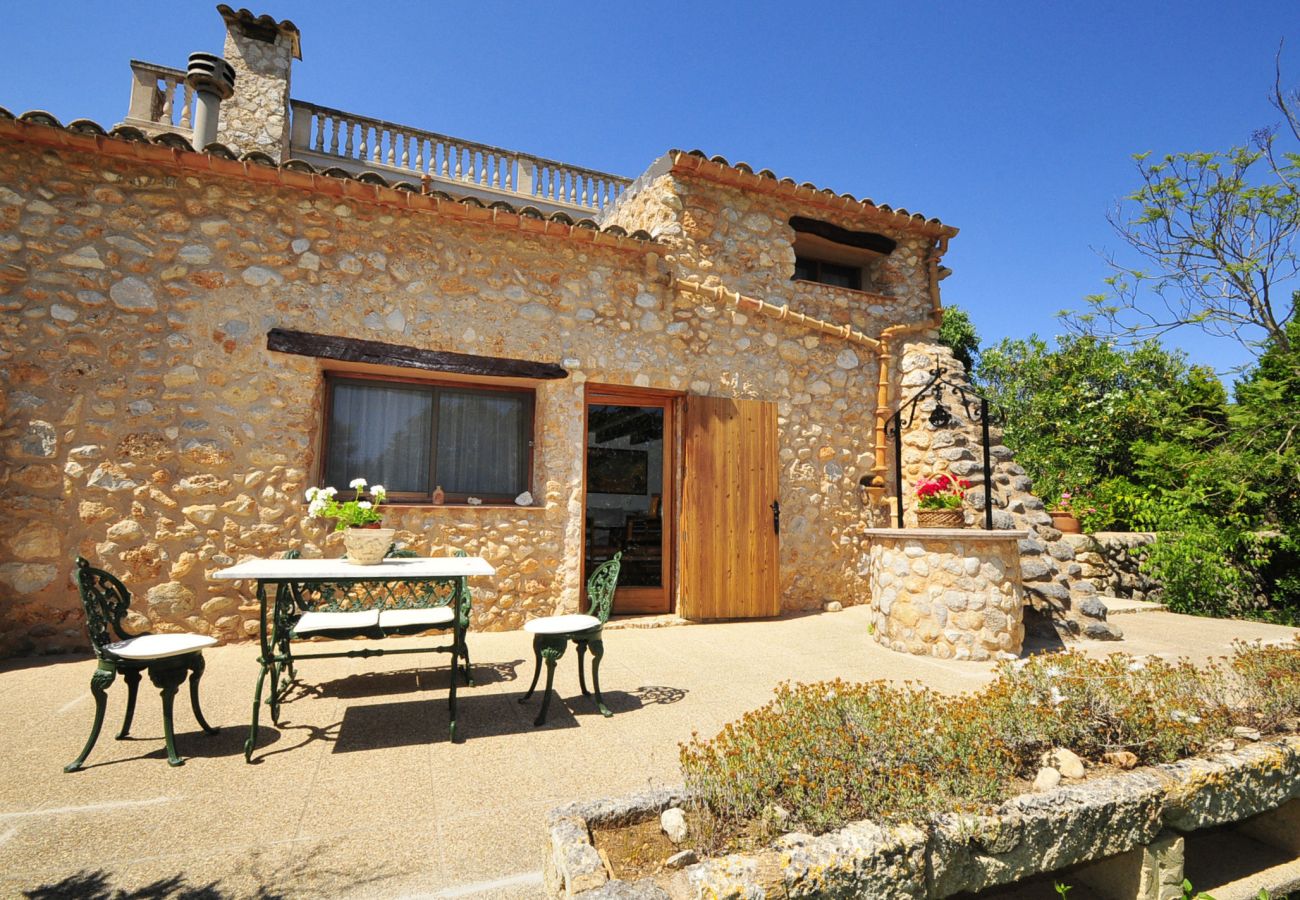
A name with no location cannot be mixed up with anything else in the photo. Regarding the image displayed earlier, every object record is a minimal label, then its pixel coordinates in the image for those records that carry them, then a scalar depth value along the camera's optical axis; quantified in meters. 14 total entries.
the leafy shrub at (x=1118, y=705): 2.49
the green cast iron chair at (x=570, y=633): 3.37
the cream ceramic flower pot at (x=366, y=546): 3.37
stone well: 4.82
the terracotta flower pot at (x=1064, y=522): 8.41
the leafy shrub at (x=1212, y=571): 7.21
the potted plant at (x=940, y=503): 5.10
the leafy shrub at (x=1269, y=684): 2.81
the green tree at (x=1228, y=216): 6.66
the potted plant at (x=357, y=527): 3.38
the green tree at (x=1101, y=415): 8.05
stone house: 4.51
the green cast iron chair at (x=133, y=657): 2.73
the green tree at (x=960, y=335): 13.80
